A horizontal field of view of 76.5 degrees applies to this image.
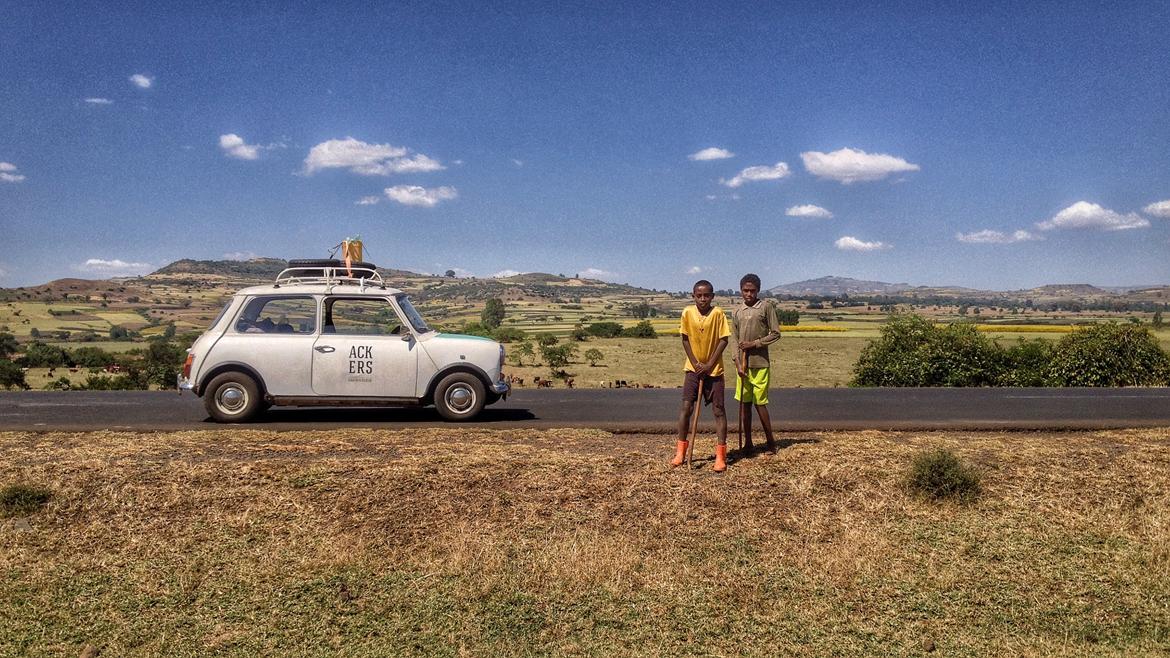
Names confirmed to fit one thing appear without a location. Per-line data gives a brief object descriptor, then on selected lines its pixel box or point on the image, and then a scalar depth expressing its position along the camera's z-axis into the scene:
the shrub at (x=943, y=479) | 7.64
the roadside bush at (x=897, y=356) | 22.39
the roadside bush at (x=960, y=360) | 22.02
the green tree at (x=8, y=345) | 56.81
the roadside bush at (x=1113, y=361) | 20.55
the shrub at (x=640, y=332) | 81.31
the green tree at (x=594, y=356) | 51.84
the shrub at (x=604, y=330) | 82.54
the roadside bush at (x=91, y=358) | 46.41
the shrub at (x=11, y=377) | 29.34
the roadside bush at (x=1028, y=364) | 21.45
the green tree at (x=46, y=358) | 49.09
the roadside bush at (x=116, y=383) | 27.05
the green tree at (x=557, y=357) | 45.37
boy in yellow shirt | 7.76
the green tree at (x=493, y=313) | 75.08
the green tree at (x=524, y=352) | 52.32
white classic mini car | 10.41
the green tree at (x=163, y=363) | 31.77
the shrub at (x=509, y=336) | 64.31
